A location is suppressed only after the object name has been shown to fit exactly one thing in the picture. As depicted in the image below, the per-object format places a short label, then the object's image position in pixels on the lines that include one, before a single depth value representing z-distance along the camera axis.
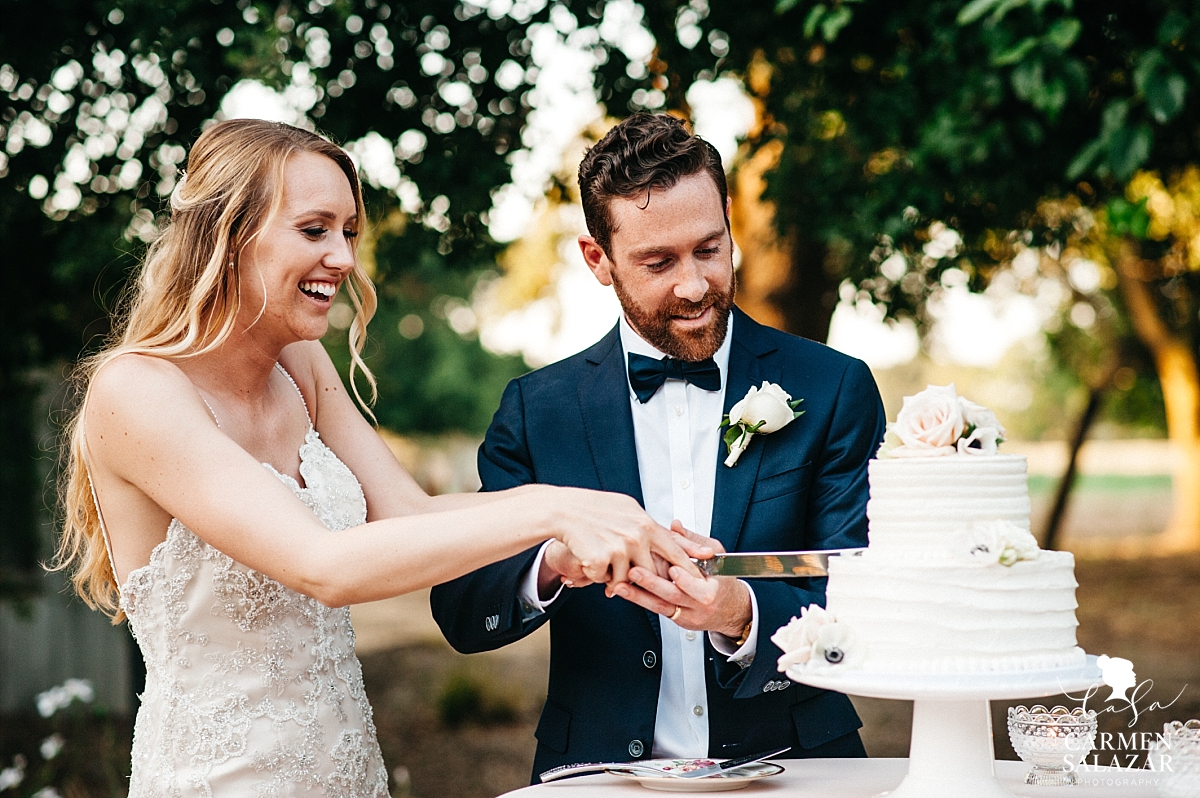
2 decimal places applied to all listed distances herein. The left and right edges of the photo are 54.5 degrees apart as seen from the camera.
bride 2.82
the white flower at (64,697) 5.84
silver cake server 2.82
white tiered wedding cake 2.41
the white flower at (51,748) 5.80
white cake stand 2.35
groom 3.29
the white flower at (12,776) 5.96
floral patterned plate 2.79
